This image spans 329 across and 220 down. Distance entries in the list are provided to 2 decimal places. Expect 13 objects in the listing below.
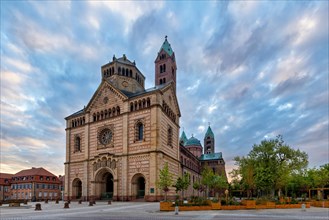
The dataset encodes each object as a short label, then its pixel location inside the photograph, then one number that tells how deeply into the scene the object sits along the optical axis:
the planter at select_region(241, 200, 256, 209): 30.75
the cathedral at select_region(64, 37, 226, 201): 48.19
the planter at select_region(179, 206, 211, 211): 28.61
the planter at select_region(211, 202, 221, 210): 29.26
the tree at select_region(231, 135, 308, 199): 56.50
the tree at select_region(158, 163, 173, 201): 36.25
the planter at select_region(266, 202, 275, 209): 31.96
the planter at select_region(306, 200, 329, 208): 37.78
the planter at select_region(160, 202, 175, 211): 28.44
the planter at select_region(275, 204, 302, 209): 32.34
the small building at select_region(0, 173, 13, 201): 92.62
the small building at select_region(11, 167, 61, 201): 85.06
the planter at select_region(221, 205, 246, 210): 29.97
